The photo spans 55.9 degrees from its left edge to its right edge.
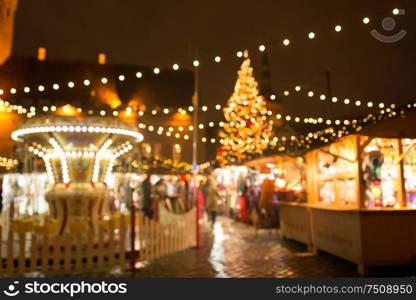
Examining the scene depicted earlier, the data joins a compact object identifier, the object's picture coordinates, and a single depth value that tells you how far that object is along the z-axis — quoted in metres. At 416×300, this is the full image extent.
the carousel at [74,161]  8.83
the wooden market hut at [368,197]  7.01
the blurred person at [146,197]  14.63
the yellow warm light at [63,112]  20.78
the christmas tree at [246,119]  19.08
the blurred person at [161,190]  16.90
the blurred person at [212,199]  14.58
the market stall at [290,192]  10.11
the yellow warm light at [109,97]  32.28
